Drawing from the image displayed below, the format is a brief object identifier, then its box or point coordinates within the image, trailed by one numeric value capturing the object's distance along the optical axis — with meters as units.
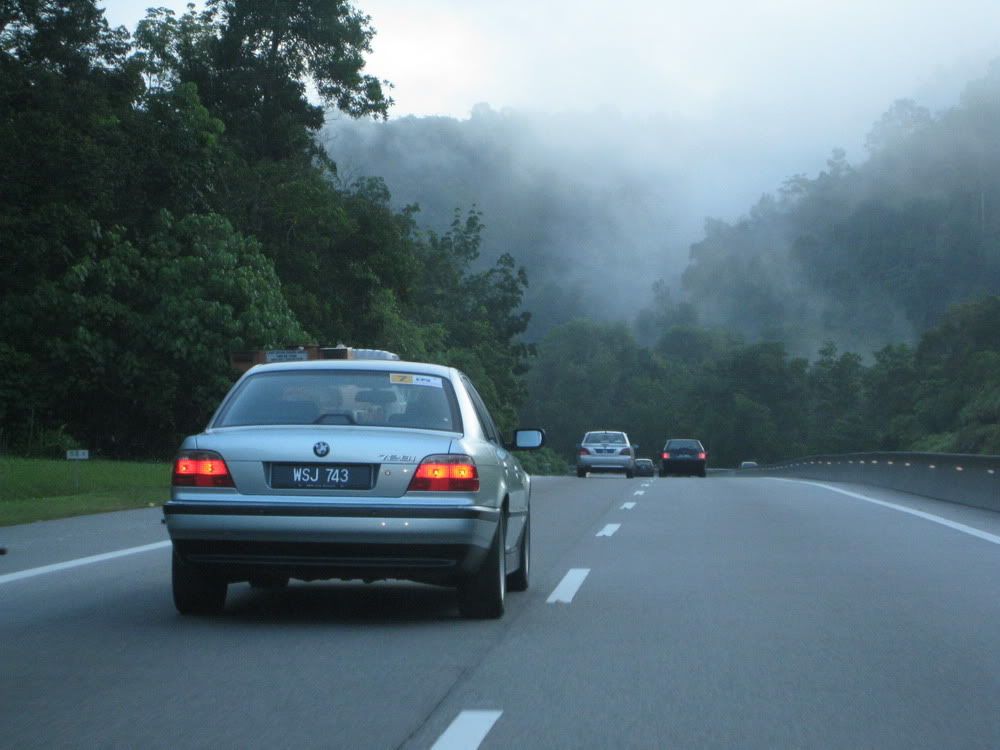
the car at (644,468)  86.38
